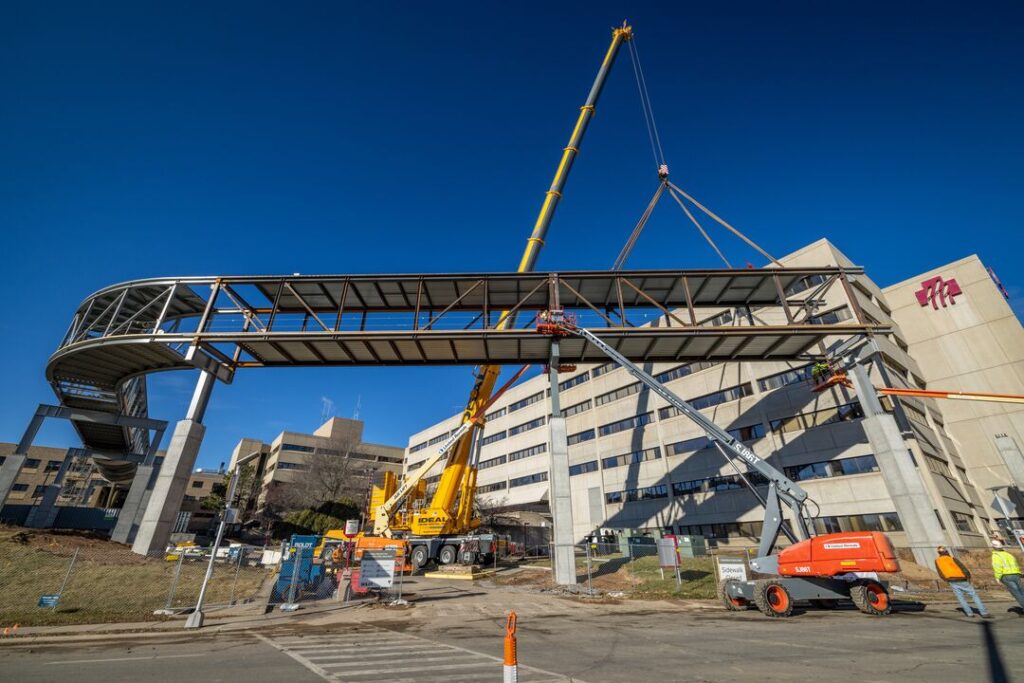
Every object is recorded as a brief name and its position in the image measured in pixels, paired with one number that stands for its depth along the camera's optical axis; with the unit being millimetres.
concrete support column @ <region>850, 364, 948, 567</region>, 17656
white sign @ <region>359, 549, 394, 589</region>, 14938
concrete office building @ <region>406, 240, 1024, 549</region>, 23859
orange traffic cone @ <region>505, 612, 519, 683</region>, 2912
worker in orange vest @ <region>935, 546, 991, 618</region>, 9641
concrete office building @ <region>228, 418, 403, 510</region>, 68625
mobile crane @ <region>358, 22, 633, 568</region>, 24688
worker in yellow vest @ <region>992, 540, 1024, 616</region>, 9383
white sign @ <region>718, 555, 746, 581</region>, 13359
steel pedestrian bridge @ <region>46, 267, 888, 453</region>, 20250
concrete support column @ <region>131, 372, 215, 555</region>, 17500
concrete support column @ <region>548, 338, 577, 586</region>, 17125
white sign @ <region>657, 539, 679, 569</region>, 16666
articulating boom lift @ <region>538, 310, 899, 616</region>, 10367
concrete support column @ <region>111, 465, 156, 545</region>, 24573
